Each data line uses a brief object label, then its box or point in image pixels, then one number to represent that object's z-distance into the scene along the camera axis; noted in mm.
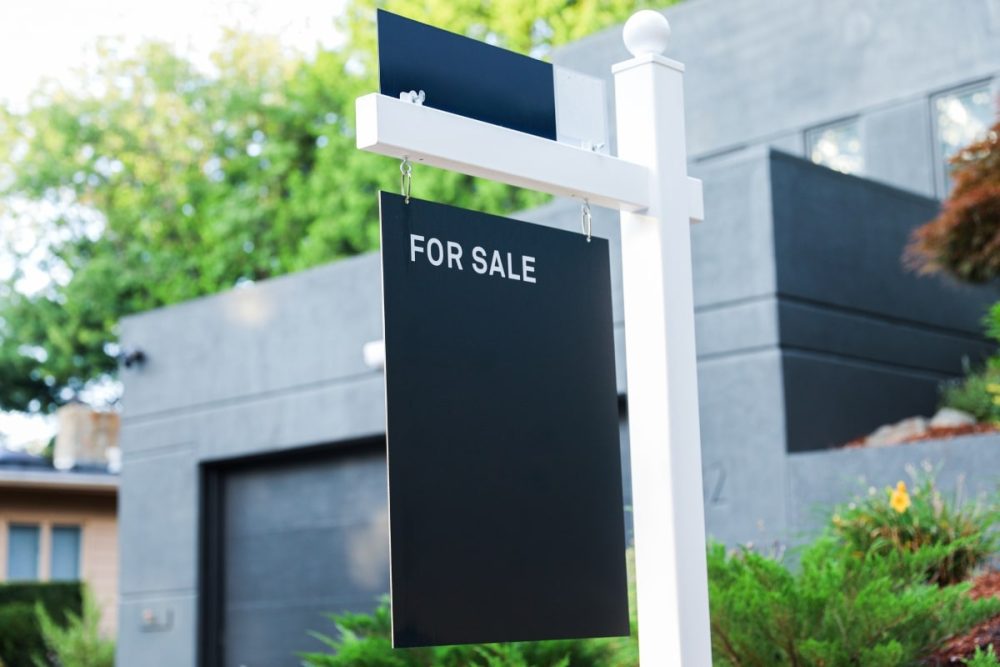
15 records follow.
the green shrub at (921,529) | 6598
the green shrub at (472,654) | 5773
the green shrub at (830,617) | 4805
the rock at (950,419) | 9422
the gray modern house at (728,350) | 9414
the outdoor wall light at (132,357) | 14505
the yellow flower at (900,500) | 6703
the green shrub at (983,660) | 4043
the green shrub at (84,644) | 15508
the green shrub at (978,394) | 9688
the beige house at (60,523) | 20281
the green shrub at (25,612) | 18344
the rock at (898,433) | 9156
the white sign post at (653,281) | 3625
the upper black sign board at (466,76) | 3480
